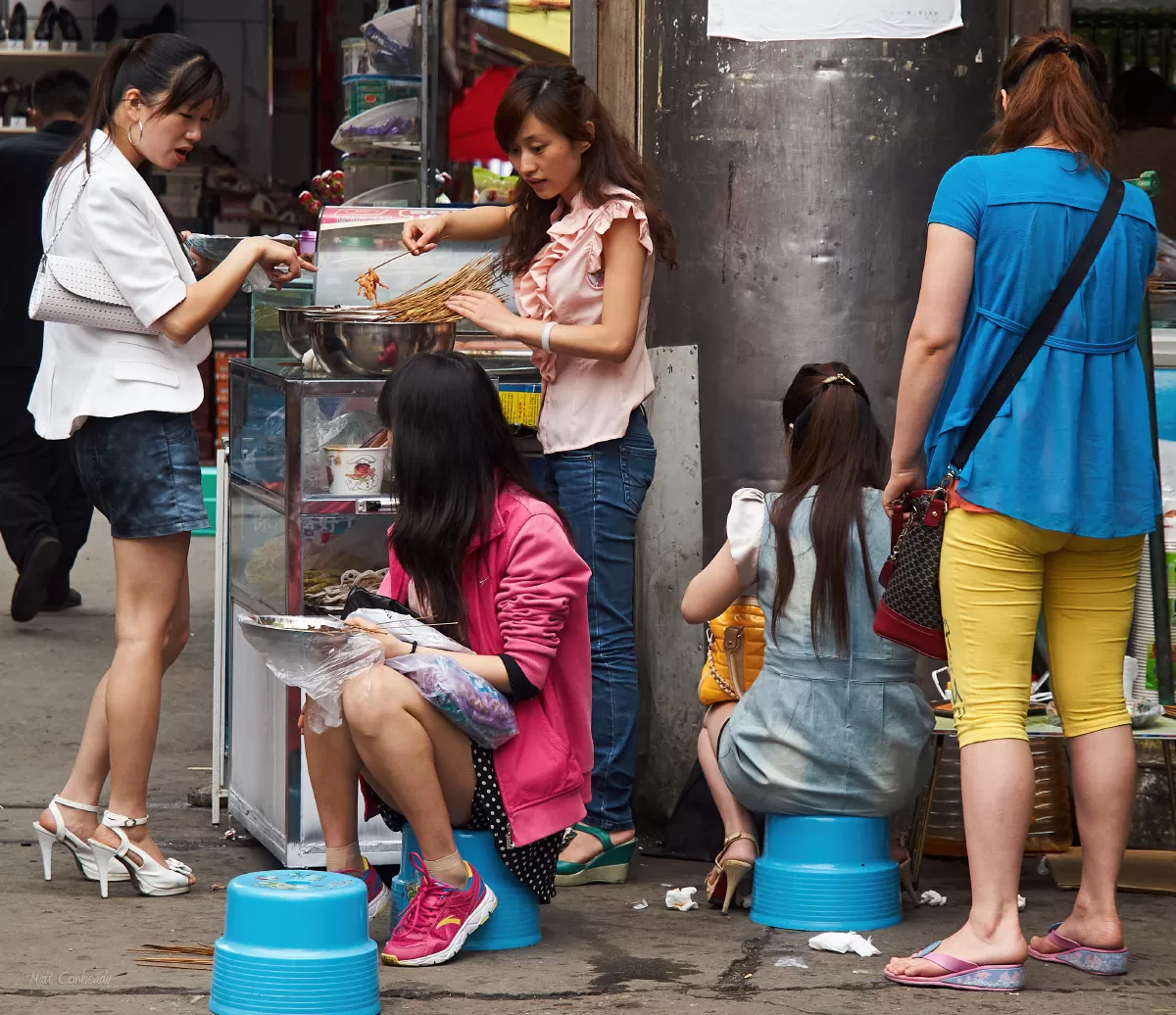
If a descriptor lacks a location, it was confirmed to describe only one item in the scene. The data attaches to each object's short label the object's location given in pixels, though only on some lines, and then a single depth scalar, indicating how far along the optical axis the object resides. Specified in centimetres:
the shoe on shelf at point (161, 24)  1872
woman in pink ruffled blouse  778
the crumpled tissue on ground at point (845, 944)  691
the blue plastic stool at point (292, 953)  585
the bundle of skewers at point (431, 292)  822
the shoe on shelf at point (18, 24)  1831
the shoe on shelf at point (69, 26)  1834
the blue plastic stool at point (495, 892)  675
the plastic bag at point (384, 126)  1137
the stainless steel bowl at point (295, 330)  838
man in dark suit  1397
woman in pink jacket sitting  655
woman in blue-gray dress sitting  724
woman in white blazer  742
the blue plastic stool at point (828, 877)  720
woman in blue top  633
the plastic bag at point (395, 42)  1180
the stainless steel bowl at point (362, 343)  797
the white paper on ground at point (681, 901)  766
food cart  783
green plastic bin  1778
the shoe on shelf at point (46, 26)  1825
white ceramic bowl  786
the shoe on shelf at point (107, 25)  1850
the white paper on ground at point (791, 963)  677
